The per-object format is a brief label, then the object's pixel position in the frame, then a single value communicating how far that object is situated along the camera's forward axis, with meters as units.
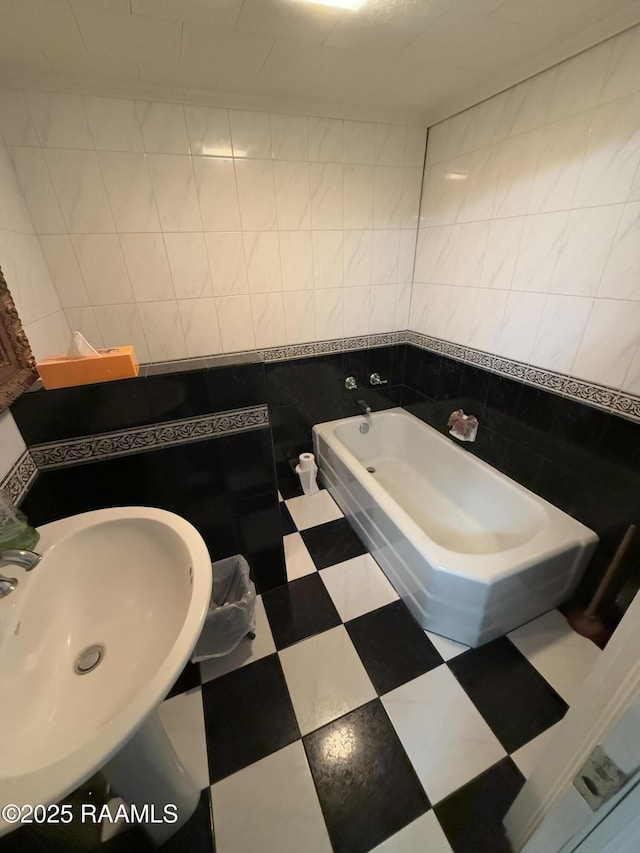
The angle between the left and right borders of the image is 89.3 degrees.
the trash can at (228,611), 1.21
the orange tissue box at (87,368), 0.98
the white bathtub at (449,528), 1.24
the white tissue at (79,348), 1.01
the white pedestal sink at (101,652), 0.49
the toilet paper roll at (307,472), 2.13
